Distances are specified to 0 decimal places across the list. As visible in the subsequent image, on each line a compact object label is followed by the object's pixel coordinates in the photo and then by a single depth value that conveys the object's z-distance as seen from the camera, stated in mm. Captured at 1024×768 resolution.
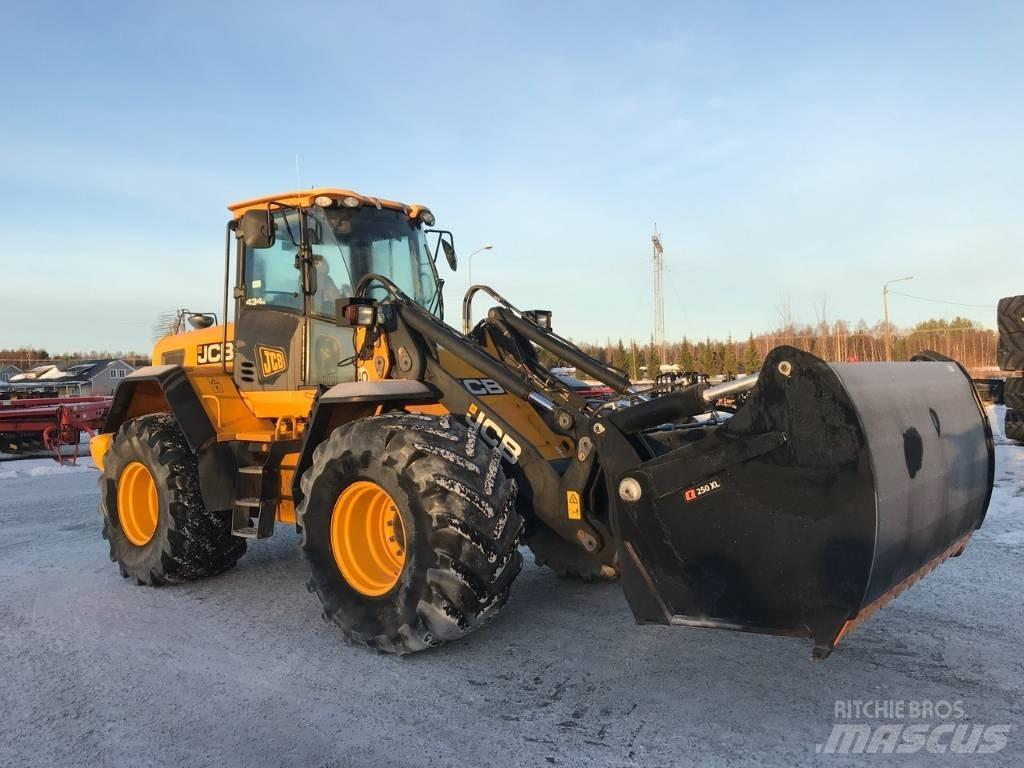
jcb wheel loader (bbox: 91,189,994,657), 3316
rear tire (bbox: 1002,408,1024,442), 12547
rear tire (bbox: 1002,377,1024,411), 12727
